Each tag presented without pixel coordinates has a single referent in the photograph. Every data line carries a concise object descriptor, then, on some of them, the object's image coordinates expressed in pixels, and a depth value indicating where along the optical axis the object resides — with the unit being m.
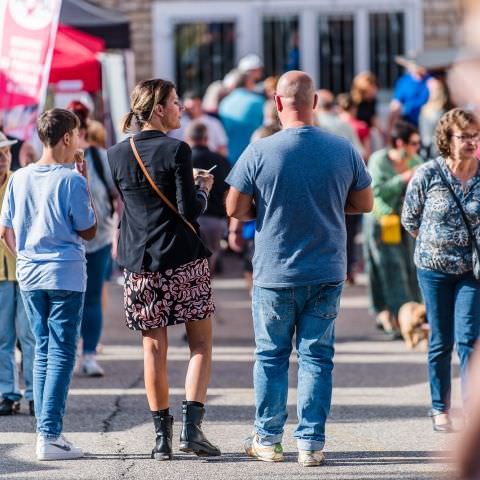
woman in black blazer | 11.90
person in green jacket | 20.14
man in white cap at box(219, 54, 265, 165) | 29.50
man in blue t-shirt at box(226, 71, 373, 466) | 11.81
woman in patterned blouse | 13.37
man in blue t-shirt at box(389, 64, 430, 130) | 30.52
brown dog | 17.56
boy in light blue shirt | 12.20
